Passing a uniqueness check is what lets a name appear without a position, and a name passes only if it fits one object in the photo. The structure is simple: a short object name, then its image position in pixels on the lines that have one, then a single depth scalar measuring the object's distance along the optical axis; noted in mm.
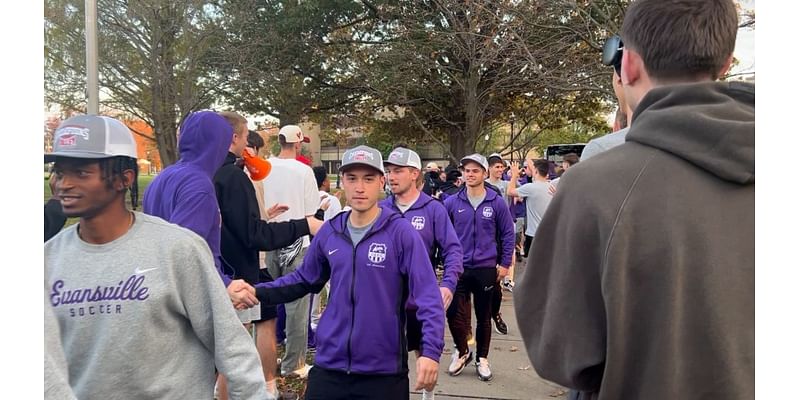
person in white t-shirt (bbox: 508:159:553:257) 8273
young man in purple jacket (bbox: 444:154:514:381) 5270
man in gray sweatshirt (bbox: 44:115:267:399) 1728
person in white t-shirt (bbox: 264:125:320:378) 5012
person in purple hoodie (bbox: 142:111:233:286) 2873
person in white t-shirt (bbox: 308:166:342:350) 5927
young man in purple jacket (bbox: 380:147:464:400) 4043
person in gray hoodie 1210
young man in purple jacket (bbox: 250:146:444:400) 2842
